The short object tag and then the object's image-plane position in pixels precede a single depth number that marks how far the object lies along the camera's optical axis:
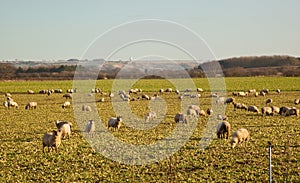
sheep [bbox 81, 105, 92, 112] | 41.15
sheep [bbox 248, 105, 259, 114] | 36.09
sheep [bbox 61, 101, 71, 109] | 44.57
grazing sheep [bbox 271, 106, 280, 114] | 34.59
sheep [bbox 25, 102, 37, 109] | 43.72
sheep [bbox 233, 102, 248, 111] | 39.19
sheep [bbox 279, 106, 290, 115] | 34.19
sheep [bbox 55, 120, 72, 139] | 23.00
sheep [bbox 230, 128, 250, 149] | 19.86
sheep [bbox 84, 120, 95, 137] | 24.98
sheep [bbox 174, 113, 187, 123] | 29.14
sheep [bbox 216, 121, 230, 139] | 22.48
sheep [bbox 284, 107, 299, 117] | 33.09
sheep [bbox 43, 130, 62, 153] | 19.56
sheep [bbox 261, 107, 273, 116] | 34.06
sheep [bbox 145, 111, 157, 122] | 31.17
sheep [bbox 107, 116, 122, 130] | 26.50
